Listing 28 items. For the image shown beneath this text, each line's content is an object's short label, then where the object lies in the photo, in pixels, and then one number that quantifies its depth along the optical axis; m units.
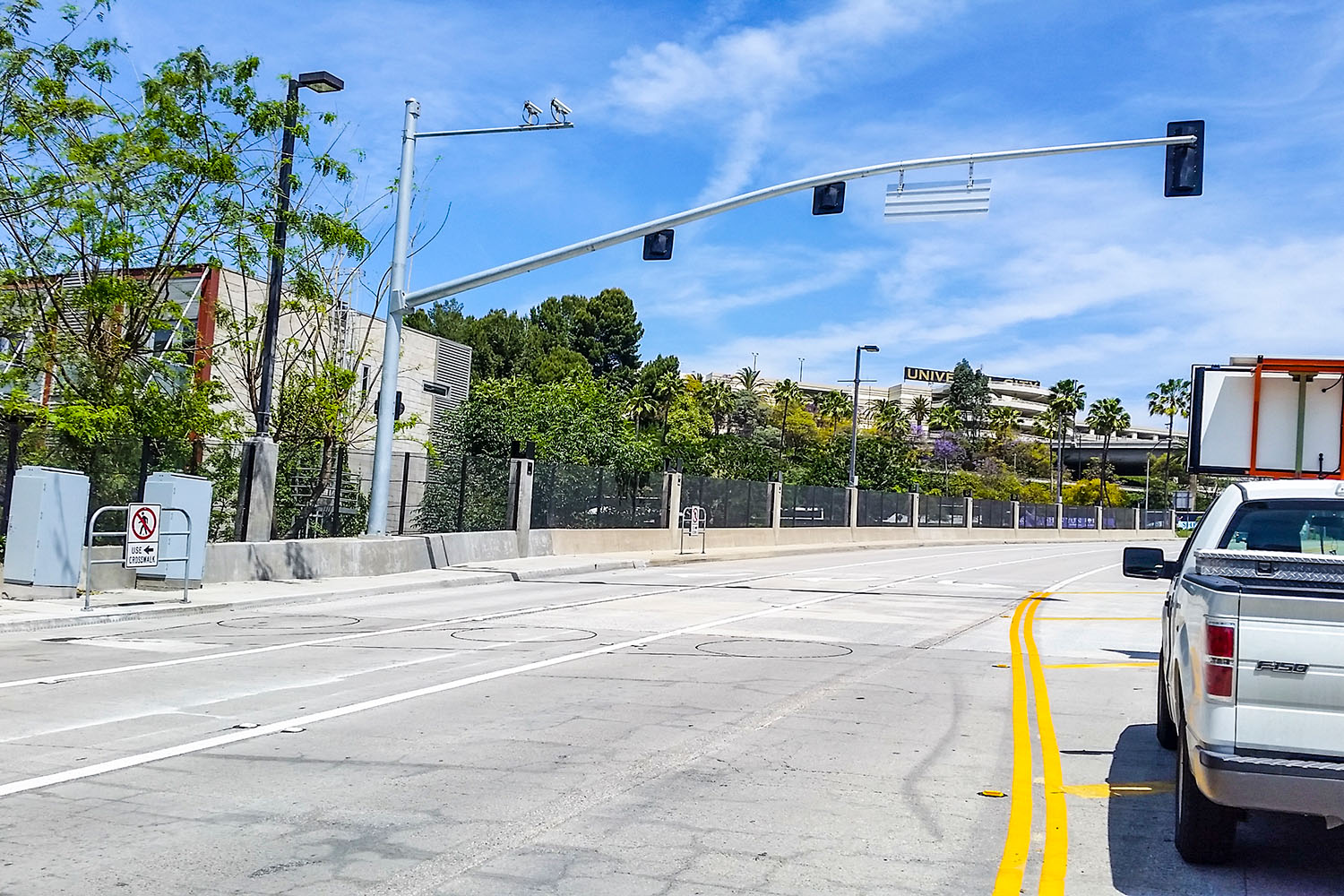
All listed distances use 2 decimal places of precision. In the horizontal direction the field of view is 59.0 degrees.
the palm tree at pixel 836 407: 108.65
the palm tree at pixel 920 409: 134.12
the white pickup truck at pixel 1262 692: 4.68
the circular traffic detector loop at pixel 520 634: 13.59
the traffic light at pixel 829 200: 17.41
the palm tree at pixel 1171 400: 96.06
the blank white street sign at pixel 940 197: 16.86
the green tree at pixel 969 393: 155.88
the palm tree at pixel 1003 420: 125.06
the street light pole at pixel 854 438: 51.44
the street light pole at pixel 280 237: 19.20
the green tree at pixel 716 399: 103.12
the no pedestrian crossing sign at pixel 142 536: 15.52
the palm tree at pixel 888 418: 108.00
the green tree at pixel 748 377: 117.25
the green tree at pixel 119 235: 18.67
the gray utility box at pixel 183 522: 16.92
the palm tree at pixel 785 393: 105.00
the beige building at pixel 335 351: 26.31
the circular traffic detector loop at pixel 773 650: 12.59
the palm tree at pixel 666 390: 84.94
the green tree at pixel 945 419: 115.94
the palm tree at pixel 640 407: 84.31
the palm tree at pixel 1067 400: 94.25
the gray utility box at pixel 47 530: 15.10
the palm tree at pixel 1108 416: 97.75
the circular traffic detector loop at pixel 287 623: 14.71
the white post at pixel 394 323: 21.02
